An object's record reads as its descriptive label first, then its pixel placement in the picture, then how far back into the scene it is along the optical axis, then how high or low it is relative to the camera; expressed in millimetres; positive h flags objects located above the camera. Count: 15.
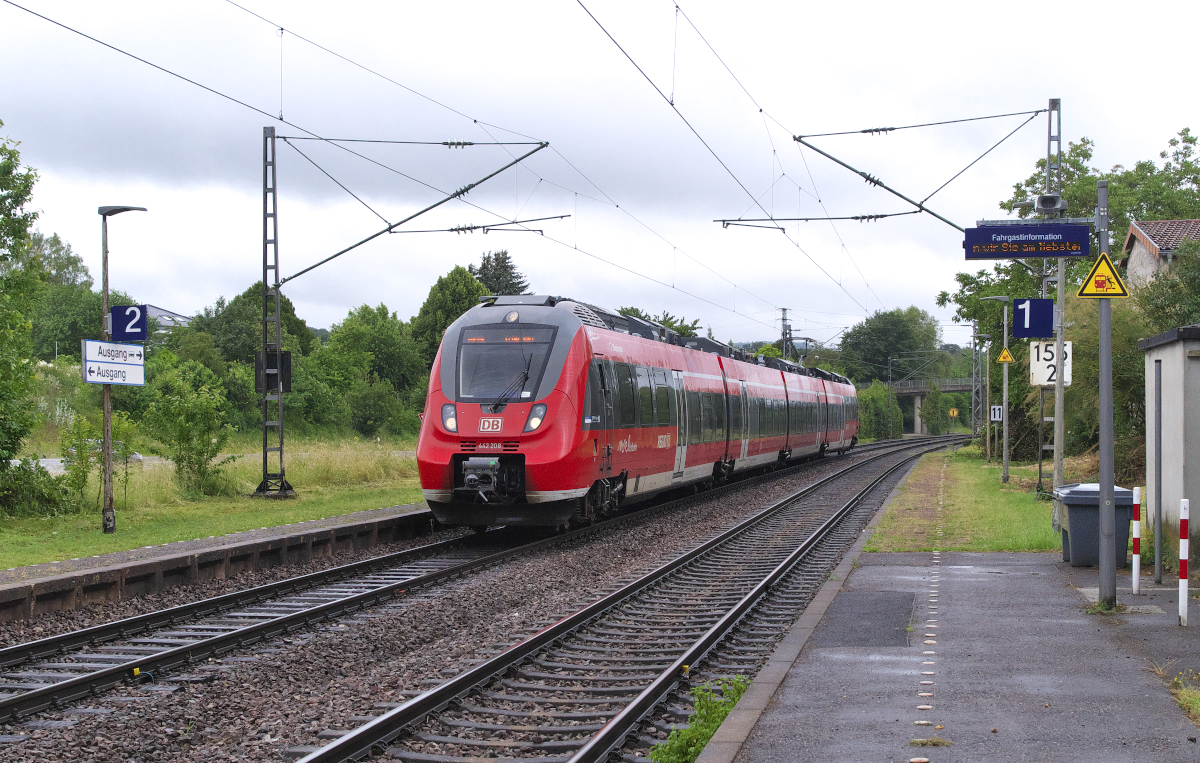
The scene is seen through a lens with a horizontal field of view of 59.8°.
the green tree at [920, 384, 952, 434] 103312 -1022
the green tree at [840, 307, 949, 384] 126750 +6515
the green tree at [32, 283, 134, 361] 74062 +5545
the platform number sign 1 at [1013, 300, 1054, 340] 18062 +1468
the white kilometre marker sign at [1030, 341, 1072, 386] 20250 +796
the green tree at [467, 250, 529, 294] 80062 +9906
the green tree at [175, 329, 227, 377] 62531 +2809
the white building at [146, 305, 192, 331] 117919 +9601
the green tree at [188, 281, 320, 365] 70875 +5272
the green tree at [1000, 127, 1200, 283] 52978 +11531
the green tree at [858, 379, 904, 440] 83188 -928
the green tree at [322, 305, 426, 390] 69750 +3567
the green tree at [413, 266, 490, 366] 73875 +7089
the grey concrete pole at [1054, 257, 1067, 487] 17812 +383
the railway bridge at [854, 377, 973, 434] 110375 +1523
